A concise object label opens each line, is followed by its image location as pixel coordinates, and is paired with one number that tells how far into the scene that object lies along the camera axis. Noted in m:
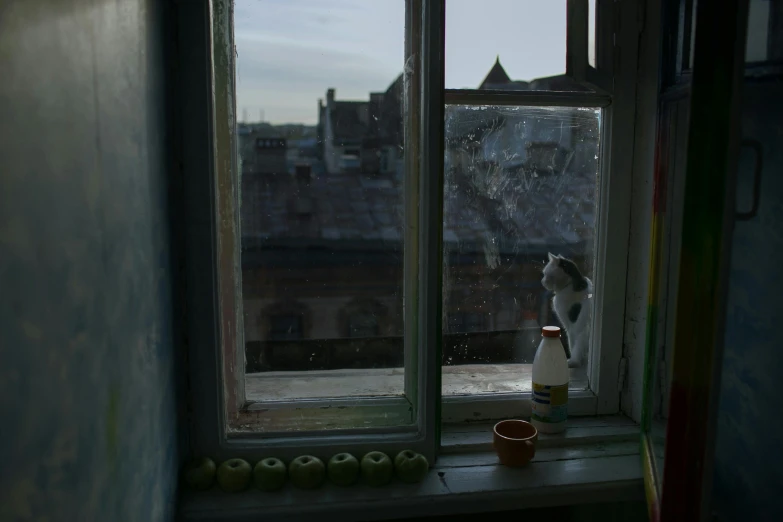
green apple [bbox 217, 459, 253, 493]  1.16
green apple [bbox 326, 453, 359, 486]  1.18
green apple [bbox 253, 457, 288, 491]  1.17
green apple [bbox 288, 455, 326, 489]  1.17
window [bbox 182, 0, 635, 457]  1.22
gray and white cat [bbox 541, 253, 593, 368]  1.41
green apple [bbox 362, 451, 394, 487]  1.18
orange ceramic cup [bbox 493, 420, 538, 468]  1.24
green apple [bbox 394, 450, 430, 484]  1.20
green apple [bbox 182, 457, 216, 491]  1.17
